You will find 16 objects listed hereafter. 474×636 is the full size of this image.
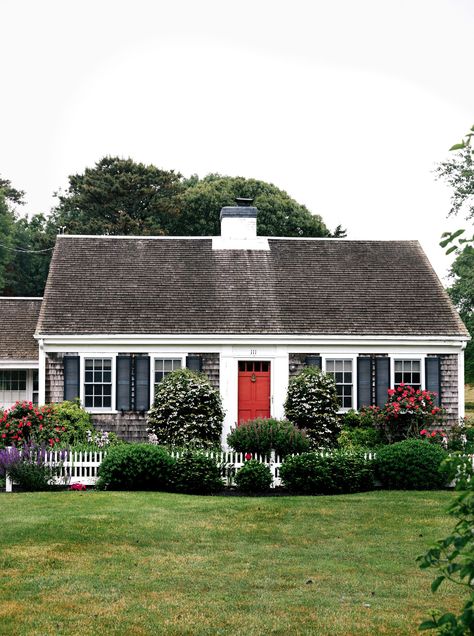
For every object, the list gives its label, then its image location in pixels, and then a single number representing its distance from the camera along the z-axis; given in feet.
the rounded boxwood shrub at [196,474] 57.72
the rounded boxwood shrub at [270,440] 62.44
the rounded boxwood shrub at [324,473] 58.08
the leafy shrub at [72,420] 67.41
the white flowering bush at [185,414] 68.74
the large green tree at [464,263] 126.21
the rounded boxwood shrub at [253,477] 58.29
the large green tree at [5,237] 166.30
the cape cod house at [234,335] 74.64
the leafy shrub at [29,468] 57.77
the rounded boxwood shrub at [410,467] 59.31
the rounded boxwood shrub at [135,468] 57.06
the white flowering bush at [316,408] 70.95
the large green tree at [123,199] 173.78
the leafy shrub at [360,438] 70.68
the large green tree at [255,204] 171.53
